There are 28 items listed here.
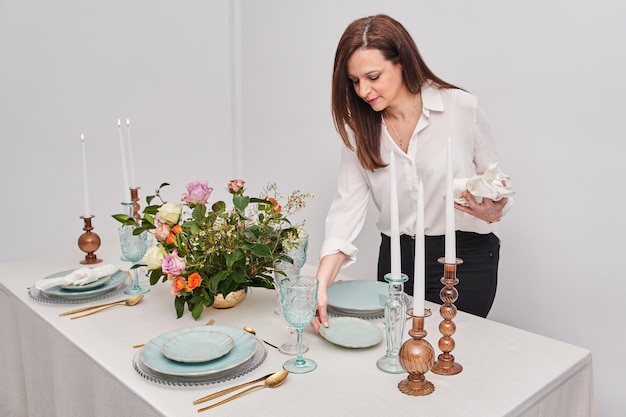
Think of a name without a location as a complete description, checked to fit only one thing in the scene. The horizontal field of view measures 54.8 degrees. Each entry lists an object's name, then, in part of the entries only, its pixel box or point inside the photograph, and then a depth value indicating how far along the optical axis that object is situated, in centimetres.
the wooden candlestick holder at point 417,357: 112
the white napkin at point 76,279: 174
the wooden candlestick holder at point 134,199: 205
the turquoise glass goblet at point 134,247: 177
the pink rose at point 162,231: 157
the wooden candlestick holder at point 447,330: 118
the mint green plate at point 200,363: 123
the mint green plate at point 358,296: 157
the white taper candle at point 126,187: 189
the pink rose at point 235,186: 170
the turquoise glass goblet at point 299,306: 124
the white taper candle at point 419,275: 110
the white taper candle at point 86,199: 204
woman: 174
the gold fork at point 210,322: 153
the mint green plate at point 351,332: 137
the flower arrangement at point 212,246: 154
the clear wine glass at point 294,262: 161
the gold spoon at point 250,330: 146
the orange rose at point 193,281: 151
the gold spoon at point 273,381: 118
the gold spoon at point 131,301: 167
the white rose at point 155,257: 158
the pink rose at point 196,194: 163
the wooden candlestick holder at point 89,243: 208
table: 113
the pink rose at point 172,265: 150
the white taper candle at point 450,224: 111
